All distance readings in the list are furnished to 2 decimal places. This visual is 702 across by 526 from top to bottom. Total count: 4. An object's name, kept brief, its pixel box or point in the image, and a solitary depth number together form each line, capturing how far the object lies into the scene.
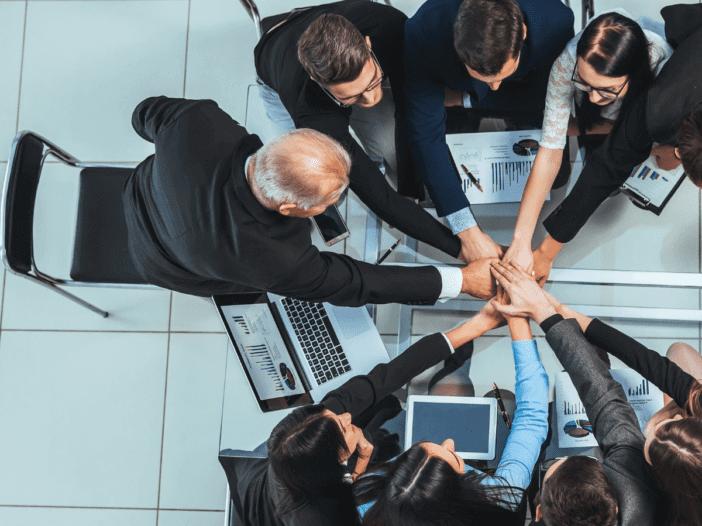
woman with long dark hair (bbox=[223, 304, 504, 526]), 1.49
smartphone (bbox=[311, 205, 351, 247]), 1.83
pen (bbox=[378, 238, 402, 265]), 1.98
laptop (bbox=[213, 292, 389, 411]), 1.81
